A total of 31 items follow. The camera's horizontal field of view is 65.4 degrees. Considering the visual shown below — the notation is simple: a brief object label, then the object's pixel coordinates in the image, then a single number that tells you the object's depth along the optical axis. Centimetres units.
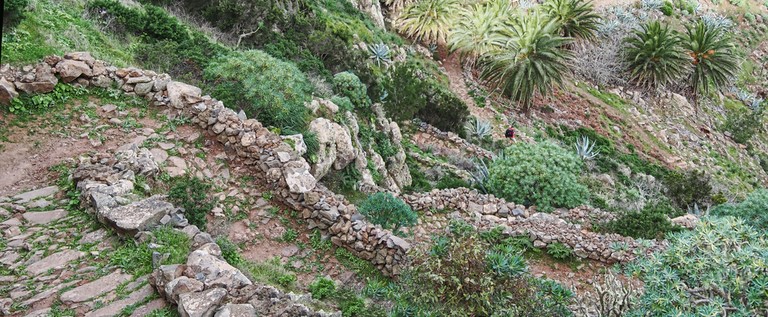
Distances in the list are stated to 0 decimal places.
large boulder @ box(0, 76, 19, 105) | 854
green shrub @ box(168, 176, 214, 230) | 770
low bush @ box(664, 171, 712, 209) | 1505
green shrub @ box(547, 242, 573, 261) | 938
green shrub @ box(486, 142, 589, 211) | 1200
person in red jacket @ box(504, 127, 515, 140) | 1698
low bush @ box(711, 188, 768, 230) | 1145
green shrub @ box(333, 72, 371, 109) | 1309
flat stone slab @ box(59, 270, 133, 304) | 587
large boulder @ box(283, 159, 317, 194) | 866
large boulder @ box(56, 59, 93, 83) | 919
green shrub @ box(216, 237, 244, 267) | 710
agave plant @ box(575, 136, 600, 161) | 1680
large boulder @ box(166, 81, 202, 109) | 939
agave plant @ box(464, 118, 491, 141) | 1647
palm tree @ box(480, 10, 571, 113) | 1844
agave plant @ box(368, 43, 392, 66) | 1750
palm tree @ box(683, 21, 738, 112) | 2342
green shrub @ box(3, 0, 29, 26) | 917
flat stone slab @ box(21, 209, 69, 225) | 693
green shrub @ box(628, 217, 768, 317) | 534
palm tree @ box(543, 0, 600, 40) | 2130
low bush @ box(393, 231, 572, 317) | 629
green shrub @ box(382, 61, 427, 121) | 1470
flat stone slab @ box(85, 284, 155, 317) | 573
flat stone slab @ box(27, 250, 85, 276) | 623
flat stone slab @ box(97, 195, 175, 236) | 674
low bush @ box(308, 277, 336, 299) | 712
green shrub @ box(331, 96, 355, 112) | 1181
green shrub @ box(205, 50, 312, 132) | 1016
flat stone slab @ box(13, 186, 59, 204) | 720
